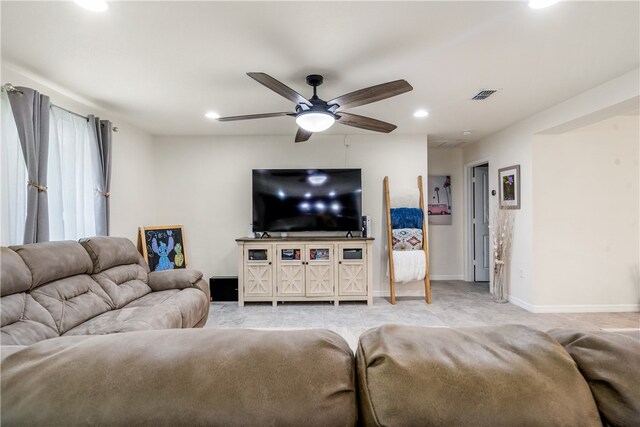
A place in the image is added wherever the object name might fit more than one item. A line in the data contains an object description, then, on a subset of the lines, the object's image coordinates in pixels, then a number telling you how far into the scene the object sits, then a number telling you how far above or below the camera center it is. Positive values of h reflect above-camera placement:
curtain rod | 2.26 +1.01
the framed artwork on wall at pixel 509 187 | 3.92 +0.36
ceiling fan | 2.09 +0.90
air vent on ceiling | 2.84 +1.18
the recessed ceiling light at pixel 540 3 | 1.62 +1.17
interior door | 5.31 -0.19
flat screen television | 4.33 +0.27
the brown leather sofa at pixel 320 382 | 0.49 -0.30
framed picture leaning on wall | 4.07 -0.43
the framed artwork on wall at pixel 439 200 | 5.41 +0.24
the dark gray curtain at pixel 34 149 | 2.31 +0.57
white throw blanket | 4.18 -0.76
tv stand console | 4.03 -0.77
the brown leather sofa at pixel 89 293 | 1.79 -0.61
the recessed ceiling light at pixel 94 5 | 1.61 +1.19
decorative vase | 4.14 -1.04
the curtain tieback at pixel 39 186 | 2.35 +0.26
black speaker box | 4.19 -1.05
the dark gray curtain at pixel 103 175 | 3.21 +0.48
